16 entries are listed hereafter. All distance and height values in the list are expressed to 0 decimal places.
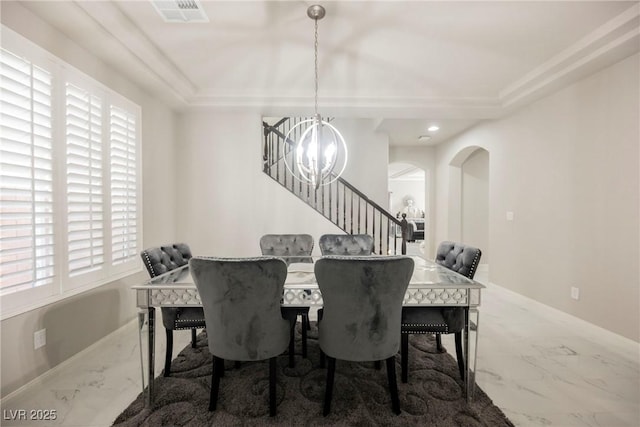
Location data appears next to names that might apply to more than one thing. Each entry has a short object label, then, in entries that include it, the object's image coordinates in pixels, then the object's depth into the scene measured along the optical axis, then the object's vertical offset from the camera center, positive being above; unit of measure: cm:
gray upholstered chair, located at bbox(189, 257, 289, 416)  154 -53
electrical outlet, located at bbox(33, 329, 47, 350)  199 -90
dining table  177 -53
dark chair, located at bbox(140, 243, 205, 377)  198 -70
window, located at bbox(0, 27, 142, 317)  179 +24
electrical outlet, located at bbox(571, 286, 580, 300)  313 -87
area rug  165 -118
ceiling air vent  208 +152
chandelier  242 +53
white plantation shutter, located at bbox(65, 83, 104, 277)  226 +25
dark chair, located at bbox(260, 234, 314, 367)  320 -37
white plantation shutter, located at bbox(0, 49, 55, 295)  176 +23
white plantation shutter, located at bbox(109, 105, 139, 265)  274 +26
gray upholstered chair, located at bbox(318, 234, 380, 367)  313 -36
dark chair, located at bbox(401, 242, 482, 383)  193 -73
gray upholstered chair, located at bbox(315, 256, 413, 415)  153 -52
